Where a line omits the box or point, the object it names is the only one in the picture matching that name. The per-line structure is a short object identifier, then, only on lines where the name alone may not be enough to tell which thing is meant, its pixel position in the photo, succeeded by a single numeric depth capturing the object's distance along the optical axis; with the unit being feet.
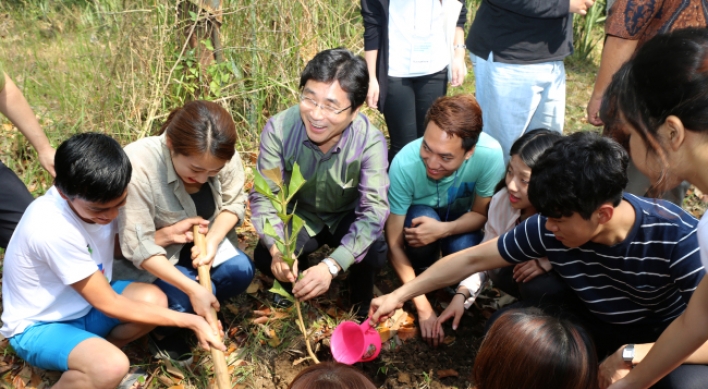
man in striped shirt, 6.27
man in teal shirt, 8.80
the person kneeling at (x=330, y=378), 4.49
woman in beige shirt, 7.70
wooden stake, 7.40
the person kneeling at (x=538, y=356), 5.42
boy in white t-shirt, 6.77
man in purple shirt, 8.34
